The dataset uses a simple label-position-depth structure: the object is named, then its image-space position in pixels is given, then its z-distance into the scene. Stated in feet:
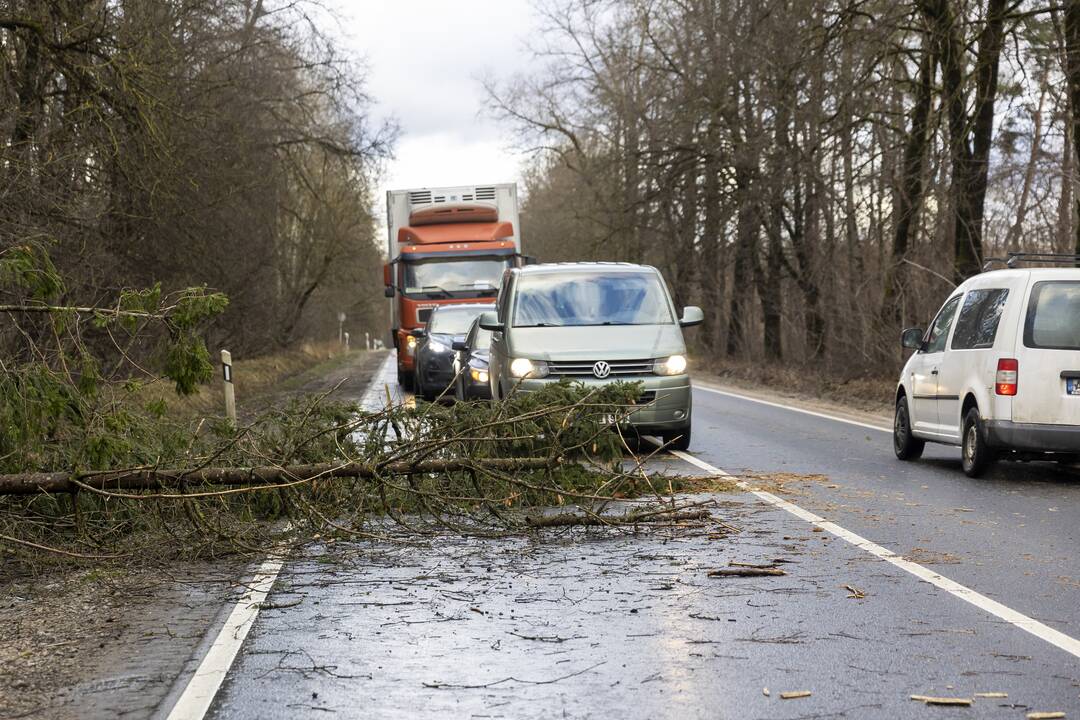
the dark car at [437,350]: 78.74
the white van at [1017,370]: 38.55
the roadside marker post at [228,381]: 59.88
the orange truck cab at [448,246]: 97.04
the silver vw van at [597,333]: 47.60
